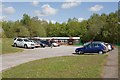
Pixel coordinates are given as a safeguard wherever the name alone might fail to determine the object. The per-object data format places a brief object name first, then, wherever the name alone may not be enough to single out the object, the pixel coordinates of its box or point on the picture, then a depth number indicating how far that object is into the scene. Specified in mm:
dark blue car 11913
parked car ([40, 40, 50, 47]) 20100
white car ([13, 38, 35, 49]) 17207
